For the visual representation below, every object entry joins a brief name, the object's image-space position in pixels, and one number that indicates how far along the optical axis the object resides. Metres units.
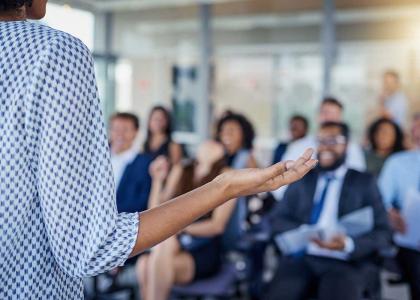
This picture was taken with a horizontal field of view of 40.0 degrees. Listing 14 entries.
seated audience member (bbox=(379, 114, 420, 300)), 3.82
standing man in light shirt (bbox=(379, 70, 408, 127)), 7.50
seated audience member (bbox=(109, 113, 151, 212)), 4.37
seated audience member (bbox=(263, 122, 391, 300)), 3.29
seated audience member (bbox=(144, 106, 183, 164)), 5.92
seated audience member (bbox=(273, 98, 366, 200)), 4.50
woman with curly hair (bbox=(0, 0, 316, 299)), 0.84
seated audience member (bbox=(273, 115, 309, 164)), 6.27
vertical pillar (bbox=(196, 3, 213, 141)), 9.28
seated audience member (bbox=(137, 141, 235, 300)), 3.62
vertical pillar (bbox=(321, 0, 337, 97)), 8.16
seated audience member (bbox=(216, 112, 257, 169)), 5.22
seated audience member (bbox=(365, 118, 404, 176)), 5.11
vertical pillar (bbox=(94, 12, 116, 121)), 9.88
